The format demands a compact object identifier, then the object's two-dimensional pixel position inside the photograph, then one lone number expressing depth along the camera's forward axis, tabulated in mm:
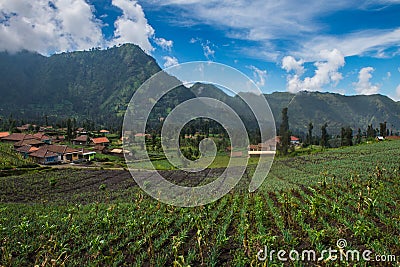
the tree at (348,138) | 63700
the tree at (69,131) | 71162
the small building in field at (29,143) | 53500
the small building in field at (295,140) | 91500
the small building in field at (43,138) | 63584
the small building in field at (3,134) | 60853
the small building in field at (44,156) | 47156
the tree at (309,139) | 76250
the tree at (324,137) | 64719
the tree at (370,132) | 78062
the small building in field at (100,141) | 68188
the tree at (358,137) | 73562
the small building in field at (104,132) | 92012
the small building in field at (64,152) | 51000
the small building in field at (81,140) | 71125
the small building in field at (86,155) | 54550
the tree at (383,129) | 71031
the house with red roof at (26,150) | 48844
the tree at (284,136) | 55075
